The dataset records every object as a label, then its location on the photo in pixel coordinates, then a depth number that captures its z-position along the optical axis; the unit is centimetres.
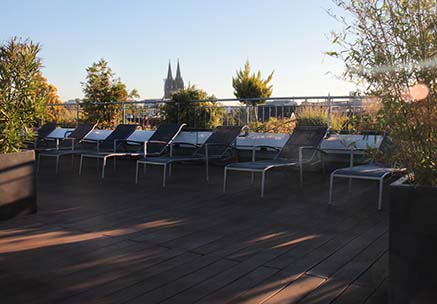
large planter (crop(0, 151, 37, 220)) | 369
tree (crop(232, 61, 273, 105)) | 2075
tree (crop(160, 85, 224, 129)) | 922
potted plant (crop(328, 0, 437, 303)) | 183
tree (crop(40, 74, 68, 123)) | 1145
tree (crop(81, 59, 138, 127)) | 1121
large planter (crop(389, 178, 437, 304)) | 181
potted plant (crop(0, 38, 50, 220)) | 375
